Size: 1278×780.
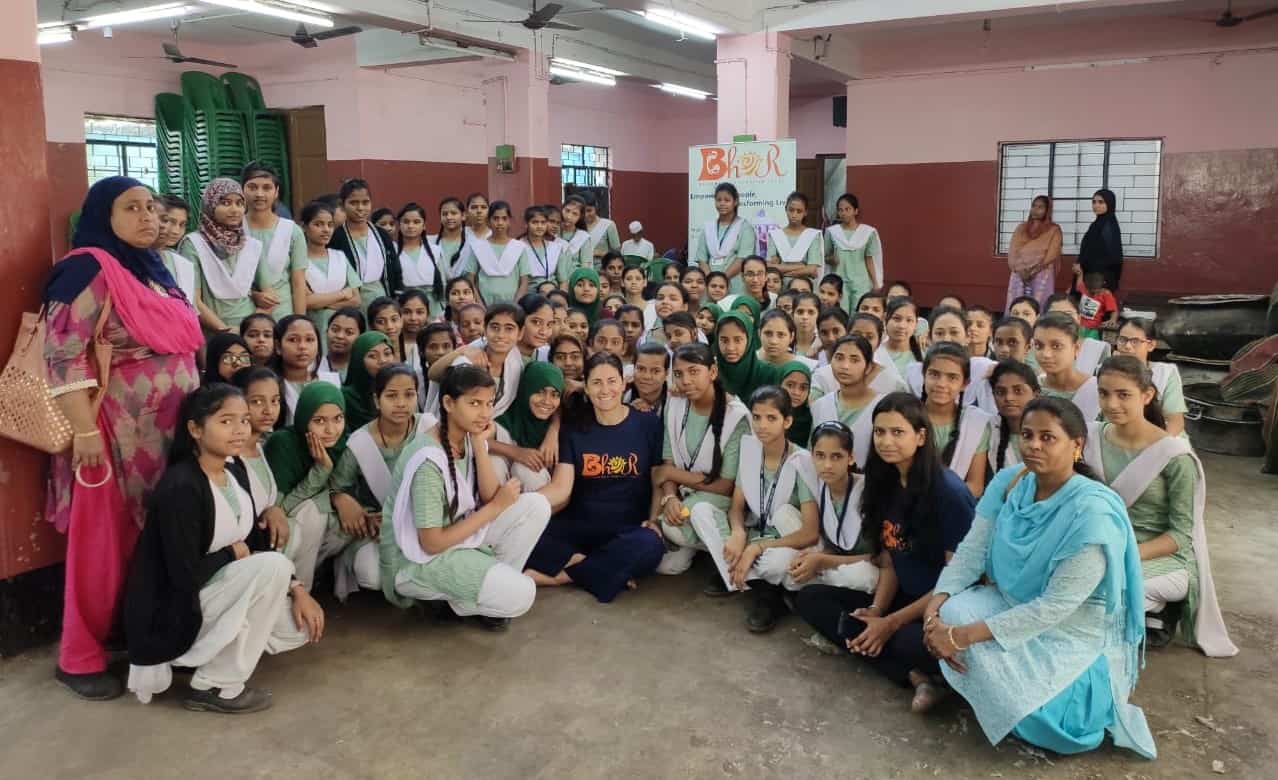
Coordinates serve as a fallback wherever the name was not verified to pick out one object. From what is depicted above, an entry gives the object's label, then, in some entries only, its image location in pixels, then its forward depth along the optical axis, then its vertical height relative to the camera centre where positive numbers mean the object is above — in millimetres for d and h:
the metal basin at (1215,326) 6969 -556
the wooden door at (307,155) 10867 +1153
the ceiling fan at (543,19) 8047 +2016
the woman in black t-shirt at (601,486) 3908 -966
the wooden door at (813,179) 14953 +1137
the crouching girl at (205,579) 2832 -956
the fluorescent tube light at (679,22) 7836 +1935
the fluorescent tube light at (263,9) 7027 +1848
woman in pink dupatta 2961 -455
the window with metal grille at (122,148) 10430 +1214
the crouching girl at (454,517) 3373 -929
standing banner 7812 +617
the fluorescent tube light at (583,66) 10539 +2141
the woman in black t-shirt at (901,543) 3039 -954
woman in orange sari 8961 -11
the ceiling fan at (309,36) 9359 +2168
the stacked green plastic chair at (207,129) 10430 +1389
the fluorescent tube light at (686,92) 12852 +2219
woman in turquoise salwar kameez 2529 -1000
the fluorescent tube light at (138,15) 7918 +2053
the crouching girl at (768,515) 3596 -1004
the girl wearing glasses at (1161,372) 3945 -520
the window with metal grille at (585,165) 14445 +1366
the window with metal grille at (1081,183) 10070 +727
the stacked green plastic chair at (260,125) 10828 +1489
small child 7262 -467
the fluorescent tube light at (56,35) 8898 +2066
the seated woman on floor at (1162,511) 3234 -884
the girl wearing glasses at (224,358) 3654 -382
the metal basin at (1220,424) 6125 -1127
